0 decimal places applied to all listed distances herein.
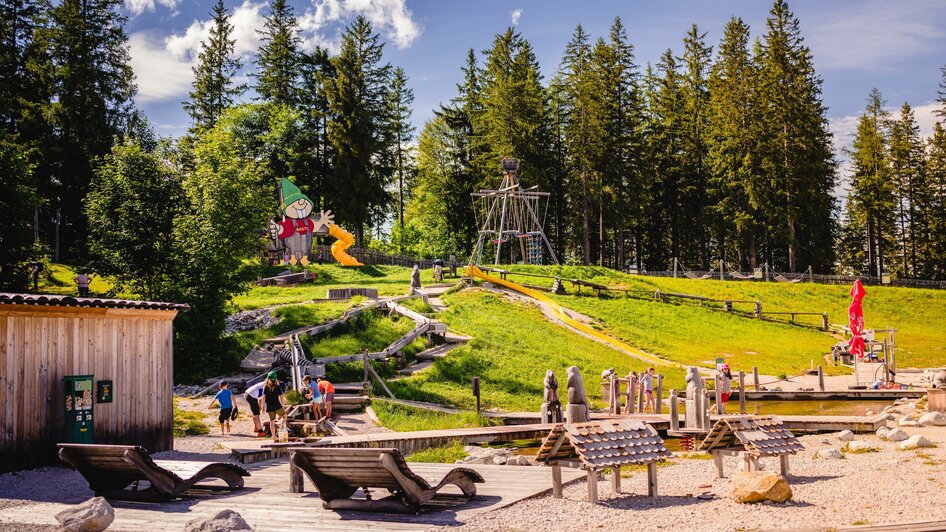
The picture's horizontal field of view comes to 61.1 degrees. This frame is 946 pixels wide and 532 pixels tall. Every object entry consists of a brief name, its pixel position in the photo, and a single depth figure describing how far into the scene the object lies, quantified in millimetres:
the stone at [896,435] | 16969
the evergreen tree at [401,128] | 75312
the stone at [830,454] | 15156
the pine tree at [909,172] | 68500
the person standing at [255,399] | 19812
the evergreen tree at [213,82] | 65962
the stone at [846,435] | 18619
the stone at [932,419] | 19297
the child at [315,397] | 21609
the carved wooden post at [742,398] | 25141
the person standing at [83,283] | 23109
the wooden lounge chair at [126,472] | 10844
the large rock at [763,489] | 10656
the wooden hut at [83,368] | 14516
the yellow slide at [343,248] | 50572
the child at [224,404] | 20656
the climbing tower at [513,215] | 54375
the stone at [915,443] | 15297
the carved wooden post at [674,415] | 20688
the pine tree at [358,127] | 62000
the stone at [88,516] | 9109
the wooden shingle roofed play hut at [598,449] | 10938
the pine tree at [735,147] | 62562
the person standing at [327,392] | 21731
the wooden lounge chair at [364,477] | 9672
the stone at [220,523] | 8711
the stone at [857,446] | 15867
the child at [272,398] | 19203
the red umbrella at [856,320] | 29125
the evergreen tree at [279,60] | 67250
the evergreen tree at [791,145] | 62250
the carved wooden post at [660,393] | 25625
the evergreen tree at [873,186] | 67125
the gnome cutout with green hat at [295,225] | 44125
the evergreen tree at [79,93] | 47625
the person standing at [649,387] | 26030
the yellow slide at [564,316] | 36438
